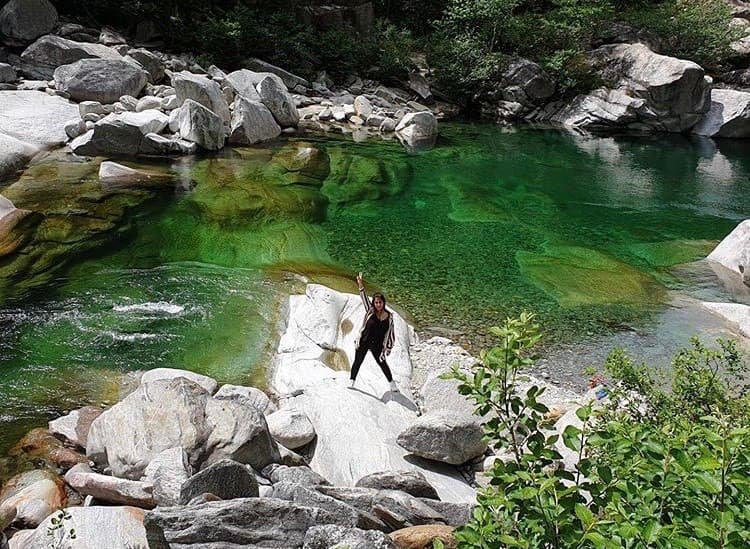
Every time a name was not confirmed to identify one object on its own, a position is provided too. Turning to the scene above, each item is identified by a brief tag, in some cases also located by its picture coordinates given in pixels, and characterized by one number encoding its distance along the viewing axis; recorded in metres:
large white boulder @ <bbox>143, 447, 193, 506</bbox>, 6.18
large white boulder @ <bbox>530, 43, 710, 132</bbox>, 34.91
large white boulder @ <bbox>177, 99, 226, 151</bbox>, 23.12
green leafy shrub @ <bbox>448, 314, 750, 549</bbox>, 2.54
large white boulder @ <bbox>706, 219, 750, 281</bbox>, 15.80
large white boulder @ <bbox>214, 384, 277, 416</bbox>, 9.04
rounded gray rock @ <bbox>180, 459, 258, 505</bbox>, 5.96
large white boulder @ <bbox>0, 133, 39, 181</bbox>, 18.80
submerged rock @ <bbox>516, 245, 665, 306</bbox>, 14.34
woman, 9.66
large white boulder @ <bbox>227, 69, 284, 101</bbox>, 27.31
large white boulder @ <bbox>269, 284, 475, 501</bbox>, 8.20
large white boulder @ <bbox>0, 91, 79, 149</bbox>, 21.31
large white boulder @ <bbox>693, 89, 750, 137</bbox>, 35.91
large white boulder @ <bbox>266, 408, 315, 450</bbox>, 8.33
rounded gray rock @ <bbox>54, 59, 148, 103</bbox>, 24.30
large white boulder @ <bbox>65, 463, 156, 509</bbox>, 6.63
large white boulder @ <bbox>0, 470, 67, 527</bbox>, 6.47
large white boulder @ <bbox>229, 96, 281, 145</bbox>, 25.08
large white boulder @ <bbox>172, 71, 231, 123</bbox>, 23.98
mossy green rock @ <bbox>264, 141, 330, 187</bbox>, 21.72
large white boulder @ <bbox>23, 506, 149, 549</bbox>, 5.62
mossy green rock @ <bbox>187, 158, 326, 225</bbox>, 18.09
